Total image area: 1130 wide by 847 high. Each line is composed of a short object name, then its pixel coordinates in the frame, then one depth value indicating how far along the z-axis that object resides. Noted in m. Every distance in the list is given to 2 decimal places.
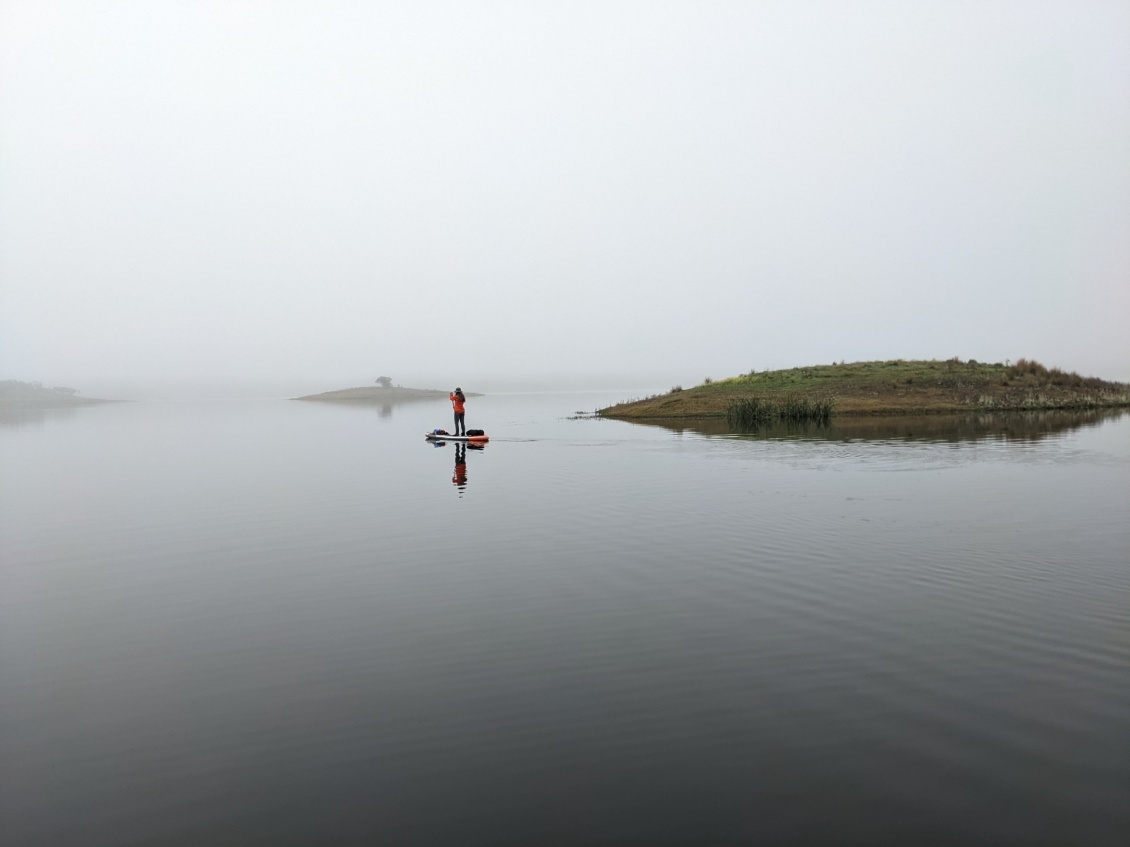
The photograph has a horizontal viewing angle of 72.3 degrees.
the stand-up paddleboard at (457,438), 48.84
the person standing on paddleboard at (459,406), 52.17
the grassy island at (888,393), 64.62
